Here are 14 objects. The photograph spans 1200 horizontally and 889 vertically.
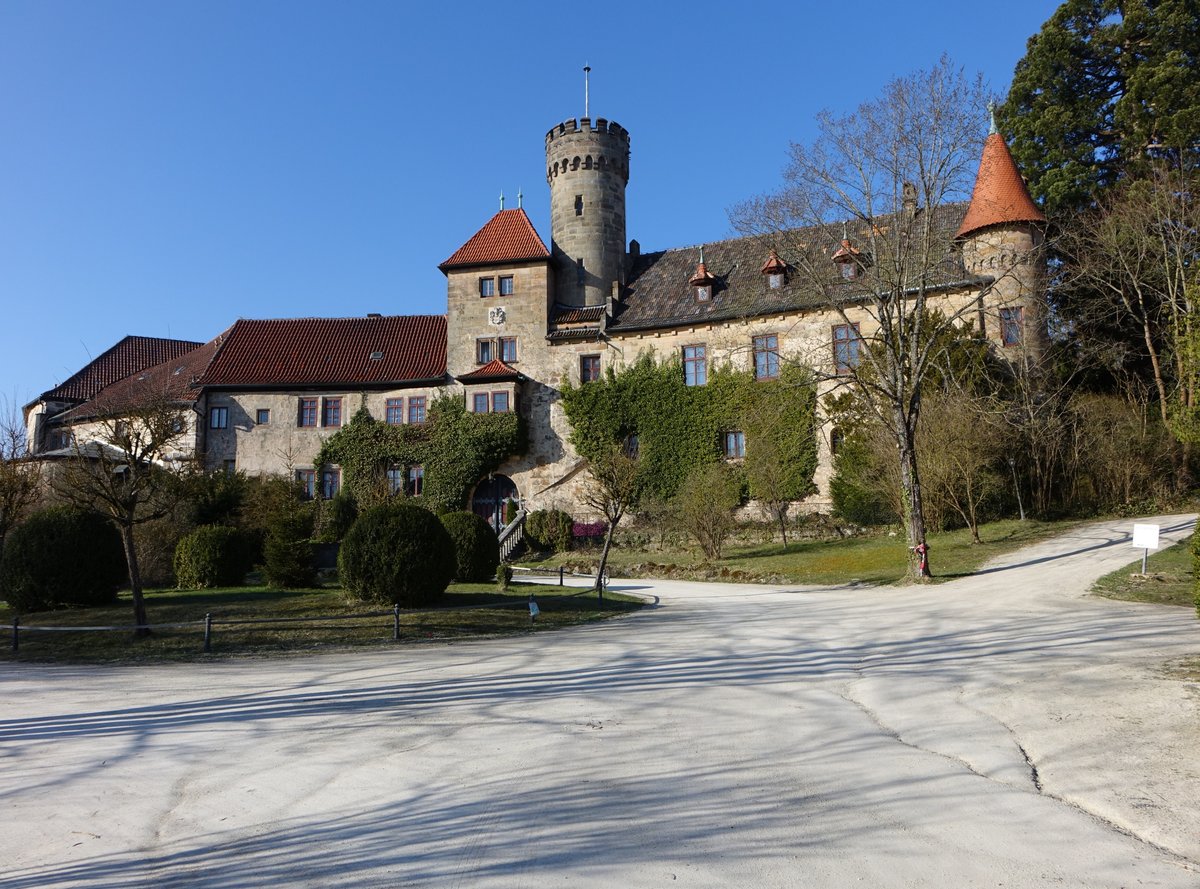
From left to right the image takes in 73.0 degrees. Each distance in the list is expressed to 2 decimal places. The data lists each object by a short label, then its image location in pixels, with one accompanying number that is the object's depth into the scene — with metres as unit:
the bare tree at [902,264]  20.23
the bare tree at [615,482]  20.70
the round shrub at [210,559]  21.61
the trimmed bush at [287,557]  21.17
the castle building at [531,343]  35.38
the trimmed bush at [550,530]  33.93
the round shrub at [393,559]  15.11
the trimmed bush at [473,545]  20.73
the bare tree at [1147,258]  26.42
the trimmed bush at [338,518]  31.19
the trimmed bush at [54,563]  17.23
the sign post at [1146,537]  15.72
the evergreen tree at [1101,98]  30.75
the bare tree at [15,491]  22.02
